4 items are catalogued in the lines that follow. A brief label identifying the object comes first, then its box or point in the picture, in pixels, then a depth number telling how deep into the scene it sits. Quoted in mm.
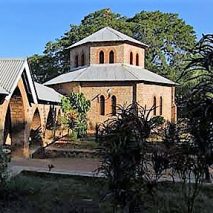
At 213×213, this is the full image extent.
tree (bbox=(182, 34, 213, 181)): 7316
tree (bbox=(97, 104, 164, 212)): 8094
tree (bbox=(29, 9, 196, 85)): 54000
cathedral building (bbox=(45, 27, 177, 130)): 37531
